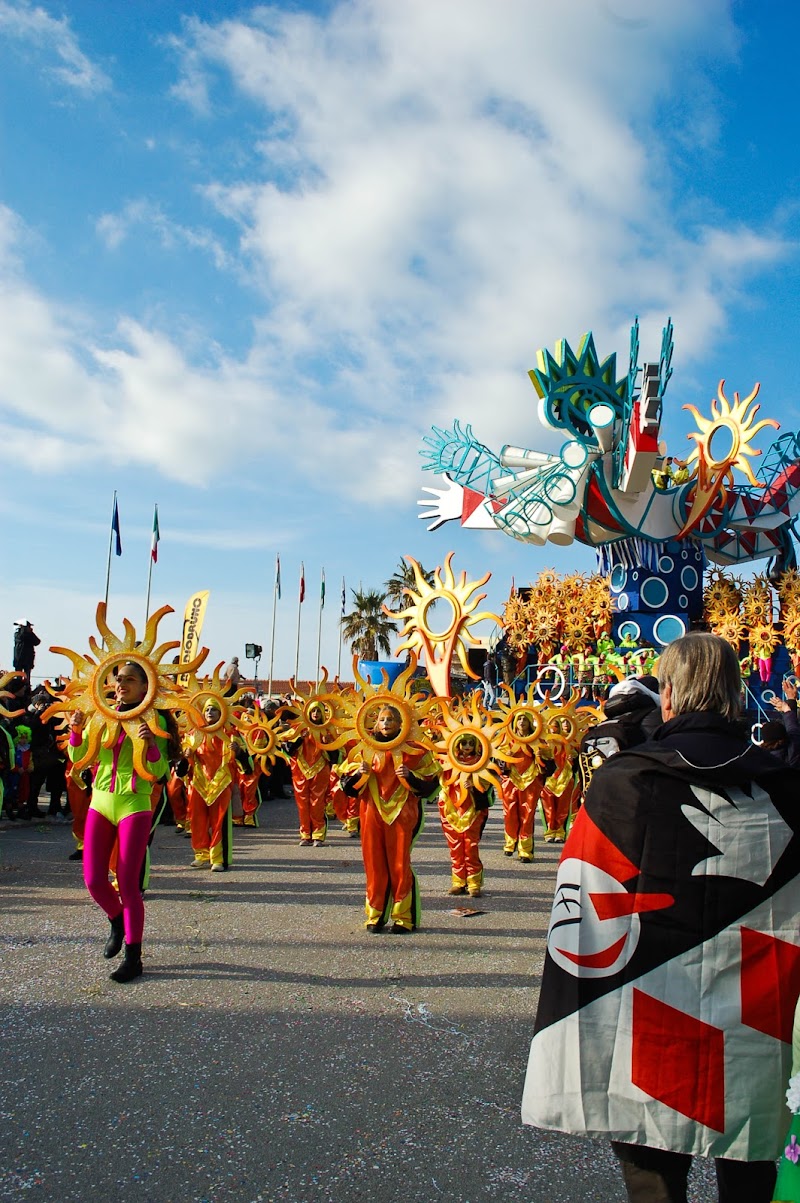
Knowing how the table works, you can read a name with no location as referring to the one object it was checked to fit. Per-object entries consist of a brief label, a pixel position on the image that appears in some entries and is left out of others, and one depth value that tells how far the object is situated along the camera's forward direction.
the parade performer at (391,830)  5.96
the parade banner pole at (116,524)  24.48
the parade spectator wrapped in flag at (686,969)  1.95
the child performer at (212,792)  8.40
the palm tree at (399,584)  40.51
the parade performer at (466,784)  7.34
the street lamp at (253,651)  22.27
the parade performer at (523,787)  9.41
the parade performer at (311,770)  10.51
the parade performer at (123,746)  4.82
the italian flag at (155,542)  25.70
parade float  18.92
